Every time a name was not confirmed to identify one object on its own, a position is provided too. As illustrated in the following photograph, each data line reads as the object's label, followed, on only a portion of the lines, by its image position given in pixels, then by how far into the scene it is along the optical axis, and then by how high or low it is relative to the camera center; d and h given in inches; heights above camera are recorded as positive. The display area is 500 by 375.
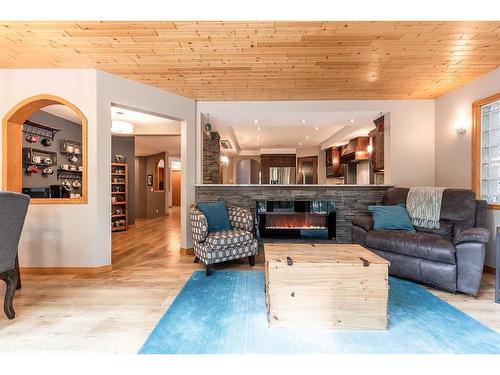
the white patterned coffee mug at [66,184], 191.0 +1.7
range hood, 222.2 +33.4
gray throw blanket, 120.2 -10.3
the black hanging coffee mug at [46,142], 177.9 +32.1
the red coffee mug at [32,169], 167.0 +11.8
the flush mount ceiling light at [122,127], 189.2 +46.3
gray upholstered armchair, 73.4 -14.7
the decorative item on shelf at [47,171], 178.5 +11.1
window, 122.3 +18.4
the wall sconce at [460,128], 137.2 +32.3
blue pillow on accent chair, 134.3 -16.0
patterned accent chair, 117.1 -27.7
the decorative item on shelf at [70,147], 194.4 +31.7
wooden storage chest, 70.4 -30.9
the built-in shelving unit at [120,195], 236.9 -9.3
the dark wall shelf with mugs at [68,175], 194.3 +9.5
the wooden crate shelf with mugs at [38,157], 164.9 +20.9
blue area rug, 63.0 -41.3
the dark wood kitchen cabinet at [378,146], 167.6 +27.9
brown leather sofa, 92.5 -25.1
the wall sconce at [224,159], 314.7 +34.8
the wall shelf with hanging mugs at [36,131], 166.2 +38.9
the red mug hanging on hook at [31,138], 166.7 +32.7
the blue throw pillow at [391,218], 124.0 -16.5
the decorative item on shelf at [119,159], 247.1 +27.3
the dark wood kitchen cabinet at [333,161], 270.8 +27.6
